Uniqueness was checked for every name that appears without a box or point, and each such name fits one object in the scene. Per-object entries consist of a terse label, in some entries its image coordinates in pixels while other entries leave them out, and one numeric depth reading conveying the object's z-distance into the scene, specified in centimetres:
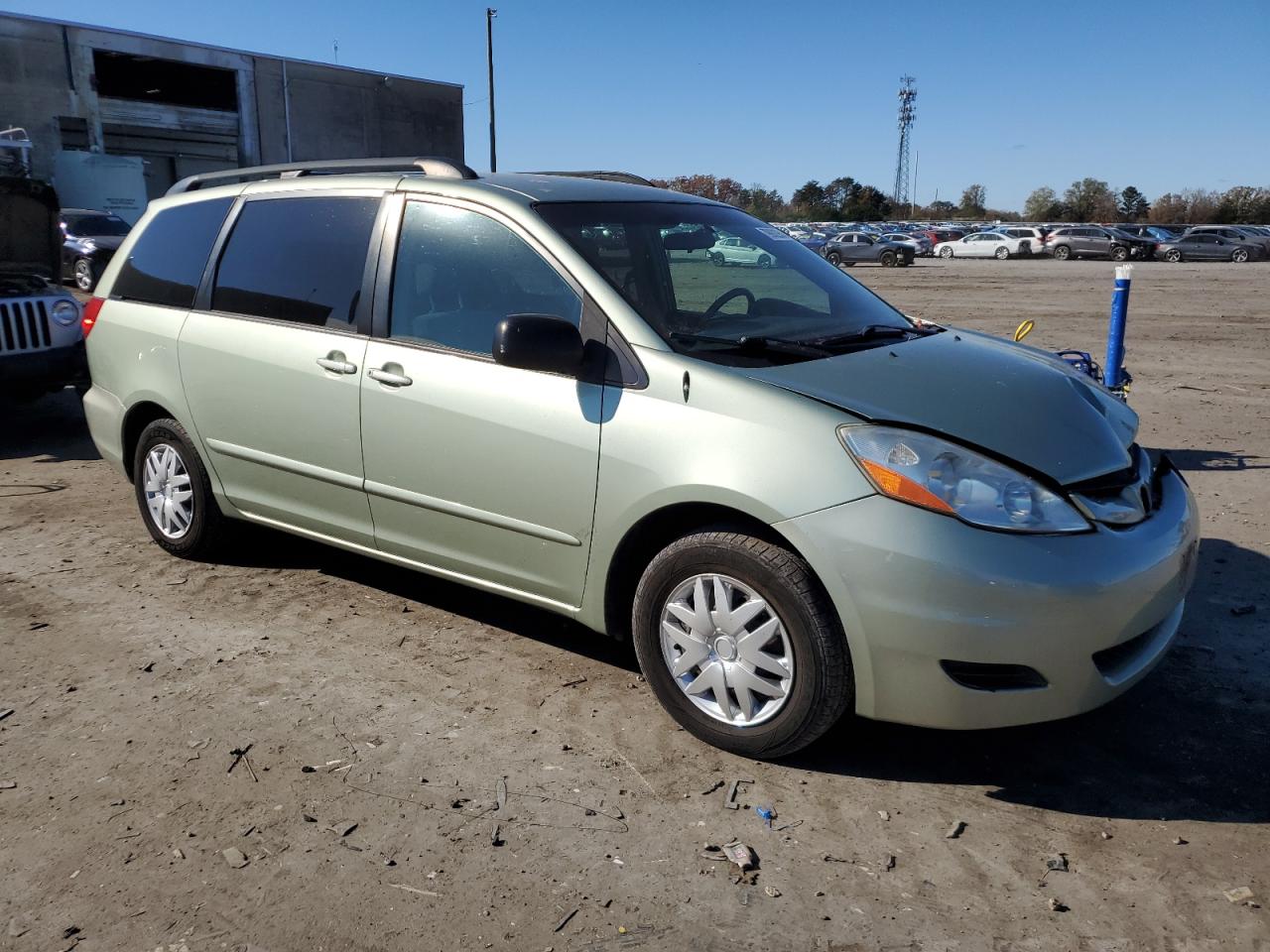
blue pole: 711
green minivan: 291
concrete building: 3888
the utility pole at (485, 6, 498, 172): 4012
